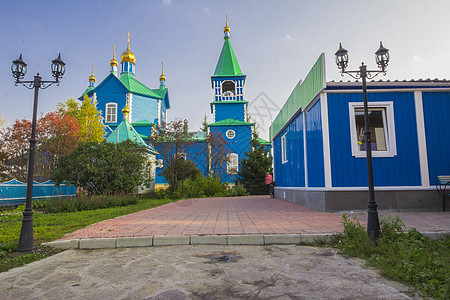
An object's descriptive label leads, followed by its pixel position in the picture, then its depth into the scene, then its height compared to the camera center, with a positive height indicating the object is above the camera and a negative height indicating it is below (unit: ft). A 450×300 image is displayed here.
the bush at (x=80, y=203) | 35.55 -3.29
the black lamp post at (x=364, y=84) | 14.73 +5.41
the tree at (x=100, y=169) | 45.93 +1.67
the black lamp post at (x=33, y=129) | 14.79 +2.82
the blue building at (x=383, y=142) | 26.99 +3.21
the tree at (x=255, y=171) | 75.15 +1.44
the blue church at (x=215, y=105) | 103.55 +28.52
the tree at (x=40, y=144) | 67.92 +9.35
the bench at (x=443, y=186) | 26.35 -1.07
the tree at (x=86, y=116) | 94.29 +21.08
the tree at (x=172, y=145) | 68.41 +8.22
